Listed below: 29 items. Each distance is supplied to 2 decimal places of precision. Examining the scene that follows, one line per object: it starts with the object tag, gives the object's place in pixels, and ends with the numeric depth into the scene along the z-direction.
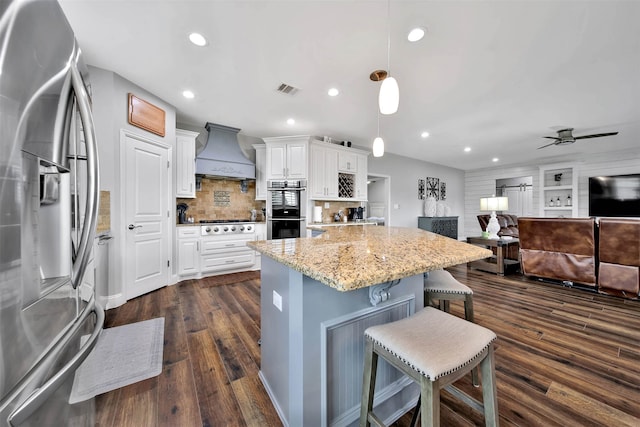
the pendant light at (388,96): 1.62
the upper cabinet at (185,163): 3.60
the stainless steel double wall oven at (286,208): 4.18
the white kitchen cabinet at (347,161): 4.75
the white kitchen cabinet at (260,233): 4.10
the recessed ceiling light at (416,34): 1.94
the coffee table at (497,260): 3.80
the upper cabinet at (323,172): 4.37
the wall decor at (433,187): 6.94
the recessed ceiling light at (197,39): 2.04
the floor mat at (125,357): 1.52
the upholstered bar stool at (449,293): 1.45
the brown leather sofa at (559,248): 3.00
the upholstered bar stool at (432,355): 0.77
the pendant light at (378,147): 2.52
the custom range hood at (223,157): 3.80
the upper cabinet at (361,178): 5.03
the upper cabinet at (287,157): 4.19
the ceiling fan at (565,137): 4.25
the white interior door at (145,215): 2.77
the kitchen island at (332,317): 0.96
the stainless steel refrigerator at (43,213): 0.50
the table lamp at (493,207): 4.31
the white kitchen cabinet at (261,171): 4.43
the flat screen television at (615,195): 5.52
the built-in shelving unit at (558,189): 6.19
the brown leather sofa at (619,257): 2.70
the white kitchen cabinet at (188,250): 3.47
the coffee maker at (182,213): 3.79
